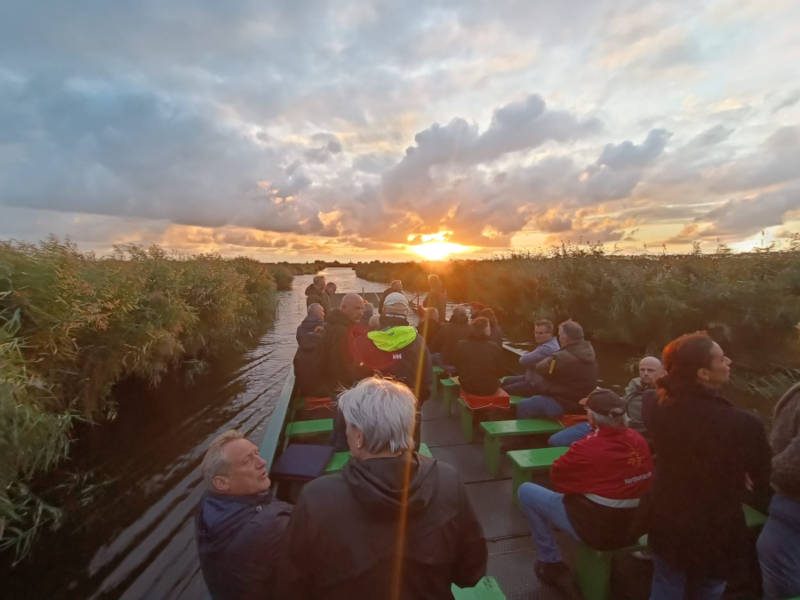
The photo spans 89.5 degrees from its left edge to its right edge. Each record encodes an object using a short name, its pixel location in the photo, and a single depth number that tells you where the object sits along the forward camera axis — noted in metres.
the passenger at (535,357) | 5.11
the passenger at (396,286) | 6.70
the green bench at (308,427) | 4.48
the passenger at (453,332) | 6.16
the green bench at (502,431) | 4.21
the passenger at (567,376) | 4.42
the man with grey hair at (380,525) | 1.25
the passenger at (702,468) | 1.98
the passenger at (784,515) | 2.12
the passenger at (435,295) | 8.73
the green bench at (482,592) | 2.23
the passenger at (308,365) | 5.21
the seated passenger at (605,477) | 2.36
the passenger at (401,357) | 3.53
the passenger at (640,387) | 3.53
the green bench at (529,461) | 3.43
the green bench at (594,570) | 2.64
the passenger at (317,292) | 9.50
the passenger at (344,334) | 4.43
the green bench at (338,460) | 3.54
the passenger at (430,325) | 7.45
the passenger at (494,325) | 6.65
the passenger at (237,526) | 1.80
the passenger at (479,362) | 5.02
